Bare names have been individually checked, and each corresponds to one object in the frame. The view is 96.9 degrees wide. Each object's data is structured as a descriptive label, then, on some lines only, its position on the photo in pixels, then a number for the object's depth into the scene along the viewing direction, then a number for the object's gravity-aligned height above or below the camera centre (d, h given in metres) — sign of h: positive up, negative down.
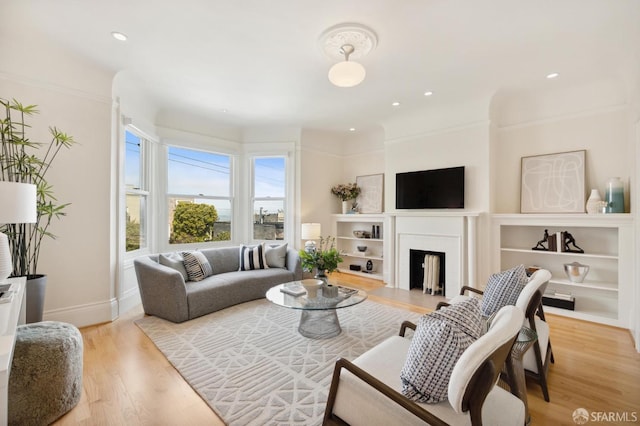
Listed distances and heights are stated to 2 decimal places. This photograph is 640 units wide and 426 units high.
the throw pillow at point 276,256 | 4.53 -0.65
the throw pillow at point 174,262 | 3.61 -0.60
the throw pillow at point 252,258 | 4.40 -0.67
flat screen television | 4.23 +0.44
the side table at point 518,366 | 1.51 -0.81
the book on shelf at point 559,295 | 3.53 -0.99
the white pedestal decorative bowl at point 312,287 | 2.96 -0.75
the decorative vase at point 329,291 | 2.97 -0.79
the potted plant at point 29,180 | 2.49 +0.33
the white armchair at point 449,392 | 1.04 -0.82
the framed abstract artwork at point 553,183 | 3.57 +0.45
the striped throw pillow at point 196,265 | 3.72 -0.67
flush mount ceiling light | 2.48 +1.60
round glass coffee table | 2.71 -0.85
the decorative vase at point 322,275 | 3.13 -0.66
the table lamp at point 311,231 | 5.18 -0.27
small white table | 0.91 -0.51
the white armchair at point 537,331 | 1.88 -0.87
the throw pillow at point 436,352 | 1.19 -0.58
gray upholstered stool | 1.61 -0.96
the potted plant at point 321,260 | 3.04 -0.48
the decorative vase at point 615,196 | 3.20 +0.25
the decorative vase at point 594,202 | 3.34 +0.18
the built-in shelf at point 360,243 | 5.51 -0.55
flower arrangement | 5.80 +0.52
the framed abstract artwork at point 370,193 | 5.54 +0.47
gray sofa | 3.20 -0.90
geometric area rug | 1.88 -1.23
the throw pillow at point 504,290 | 2.15 -0.57
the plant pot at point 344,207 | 5.83 +0.19
